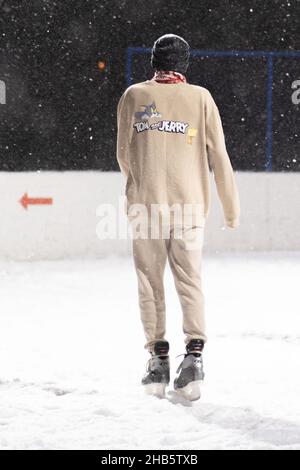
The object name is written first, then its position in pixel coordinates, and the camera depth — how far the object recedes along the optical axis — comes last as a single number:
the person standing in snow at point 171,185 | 10.70
